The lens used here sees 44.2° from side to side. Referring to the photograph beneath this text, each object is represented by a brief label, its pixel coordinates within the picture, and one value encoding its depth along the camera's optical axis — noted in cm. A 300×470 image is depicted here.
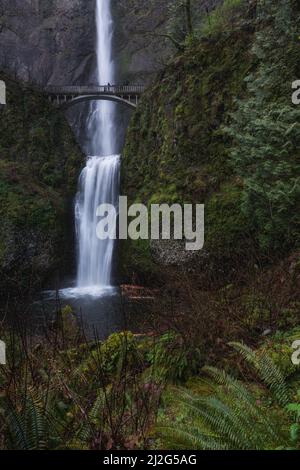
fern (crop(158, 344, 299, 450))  298
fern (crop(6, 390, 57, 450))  287
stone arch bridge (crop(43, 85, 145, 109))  2738
